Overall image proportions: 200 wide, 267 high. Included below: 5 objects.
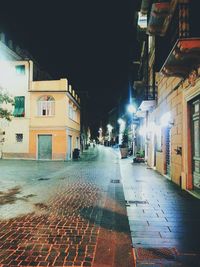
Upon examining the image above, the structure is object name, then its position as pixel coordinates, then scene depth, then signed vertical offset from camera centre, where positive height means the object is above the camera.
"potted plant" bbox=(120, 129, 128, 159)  28.38 -0.33
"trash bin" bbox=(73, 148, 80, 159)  27.74 -0.62
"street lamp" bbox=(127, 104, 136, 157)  27.91 +4.17
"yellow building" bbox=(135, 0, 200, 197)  7.90 +2.27
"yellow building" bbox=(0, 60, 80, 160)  26.64 +2.96
